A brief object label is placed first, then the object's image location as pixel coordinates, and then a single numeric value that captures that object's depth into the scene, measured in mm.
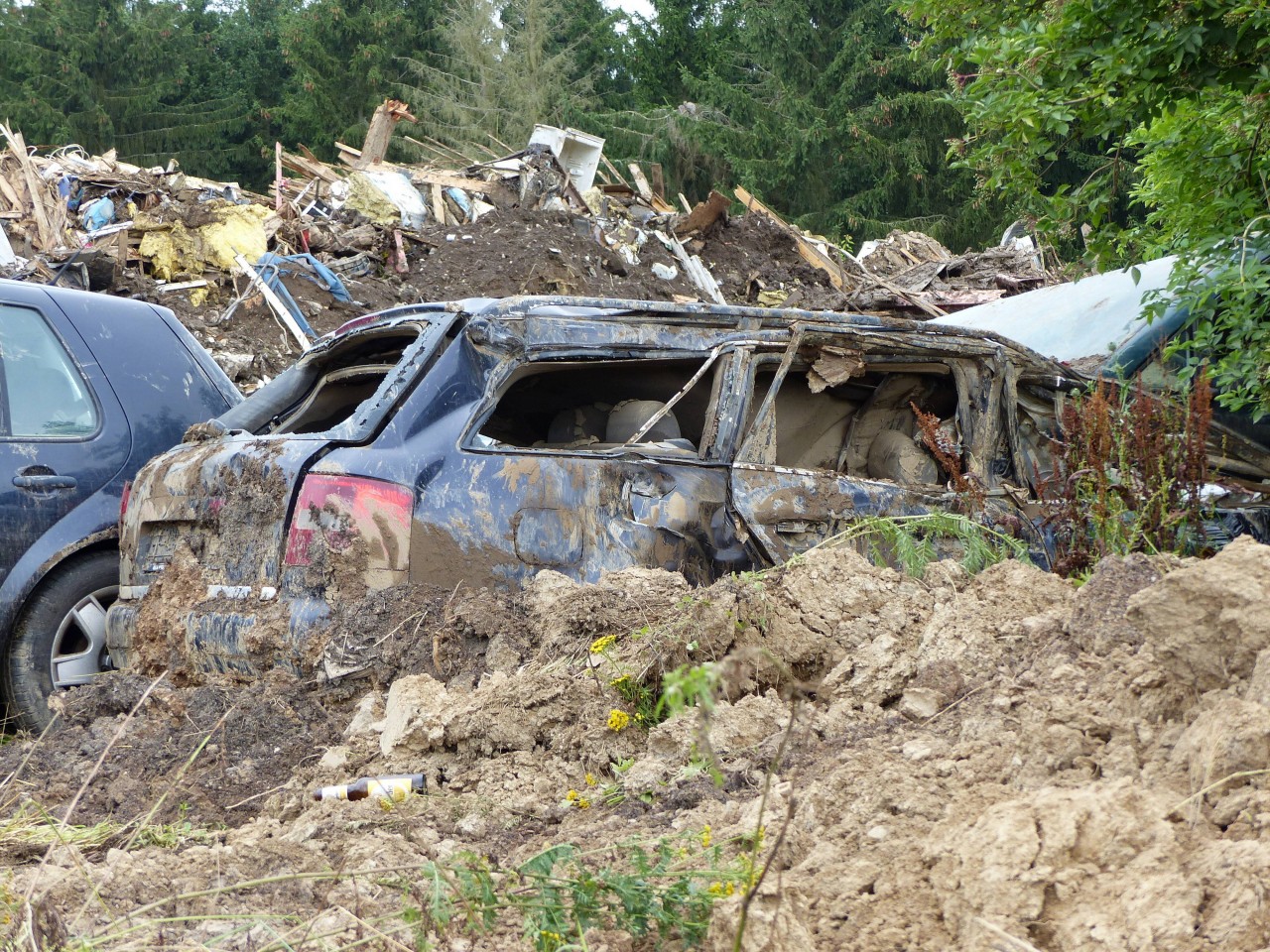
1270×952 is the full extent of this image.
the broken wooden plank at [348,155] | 20414
